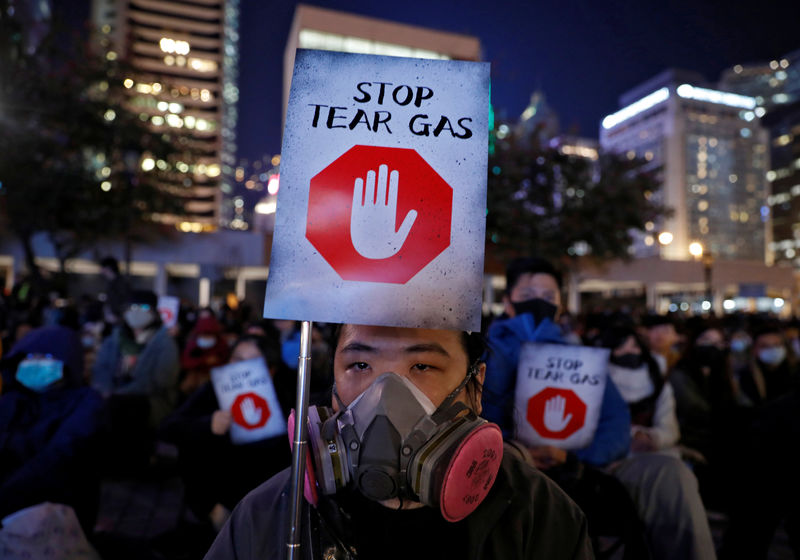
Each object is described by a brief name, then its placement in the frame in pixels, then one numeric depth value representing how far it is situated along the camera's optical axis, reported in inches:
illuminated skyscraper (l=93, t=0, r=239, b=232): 3405.5
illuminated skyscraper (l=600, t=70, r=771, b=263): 4377.5
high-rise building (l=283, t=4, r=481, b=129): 1881.2
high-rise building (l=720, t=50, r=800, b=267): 5080.2
